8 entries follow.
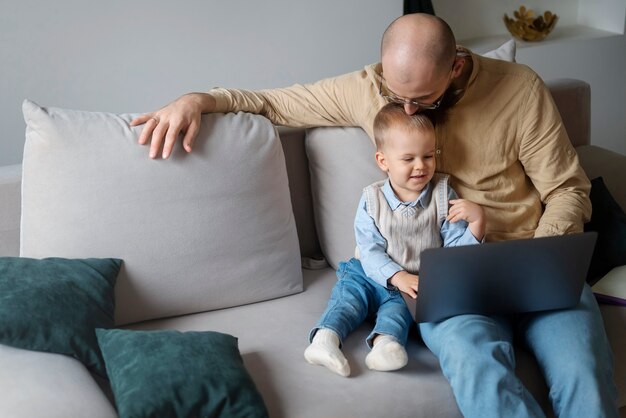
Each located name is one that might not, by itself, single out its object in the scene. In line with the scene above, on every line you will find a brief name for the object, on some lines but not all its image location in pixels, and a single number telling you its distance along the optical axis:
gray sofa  1.87
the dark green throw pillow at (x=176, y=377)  1.66
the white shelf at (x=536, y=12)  3.96
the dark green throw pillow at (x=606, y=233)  2.28
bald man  1.82
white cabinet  3.88
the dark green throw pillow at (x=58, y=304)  1.80
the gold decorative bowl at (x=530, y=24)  3.91
